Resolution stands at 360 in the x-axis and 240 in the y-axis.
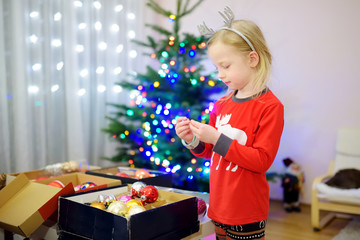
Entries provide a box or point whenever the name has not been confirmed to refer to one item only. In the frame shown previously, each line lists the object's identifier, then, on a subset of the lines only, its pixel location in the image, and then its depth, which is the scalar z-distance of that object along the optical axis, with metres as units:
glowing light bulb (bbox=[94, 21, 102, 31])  3.33
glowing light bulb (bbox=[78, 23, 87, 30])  3.16
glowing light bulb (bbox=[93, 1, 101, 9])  3.31
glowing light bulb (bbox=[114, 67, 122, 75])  3.52
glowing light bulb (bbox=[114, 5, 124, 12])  3.57
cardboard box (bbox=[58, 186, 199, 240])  0.95
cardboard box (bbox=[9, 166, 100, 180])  1.87
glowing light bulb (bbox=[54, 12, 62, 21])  2.91
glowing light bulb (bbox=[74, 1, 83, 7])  3.08
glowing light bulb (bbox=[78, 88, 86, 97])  3.20
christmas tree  2.51
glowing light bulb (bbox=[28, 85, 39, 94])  2.78
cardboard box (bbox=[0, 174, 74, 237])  1.19
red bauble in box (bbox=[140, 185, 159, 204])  1.22
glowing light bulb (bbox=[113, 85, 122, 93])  3.52
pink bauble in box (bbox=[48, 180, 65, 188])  1.49
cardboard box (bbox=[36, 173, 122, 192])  1.50
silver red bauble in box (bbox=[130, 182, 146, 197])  1.27
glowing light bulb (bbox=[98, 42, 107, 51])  3.37
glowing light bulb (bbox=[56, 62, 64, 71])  2.93
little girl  1.03
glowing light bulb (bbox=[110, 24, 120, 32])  3.51
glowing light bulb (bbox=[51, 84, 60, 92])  2.93
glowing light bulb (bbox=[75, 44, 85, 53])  3.16
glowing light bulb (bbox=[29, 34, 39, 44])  2.73
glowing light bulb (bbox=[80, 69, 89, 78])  3.21
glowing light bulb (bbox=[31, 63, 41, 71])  2.75
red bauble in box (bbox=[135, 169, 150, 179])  1.76
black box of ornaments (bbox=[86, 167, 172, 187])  1.63
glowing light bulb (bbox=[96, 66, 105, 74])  3.35
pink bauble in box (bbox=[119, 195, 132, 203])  1.21
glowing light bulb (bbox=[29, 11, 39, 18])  2.72
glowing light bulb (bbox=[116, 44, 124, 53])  3.56
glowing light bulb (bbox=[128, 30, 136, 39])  3.73
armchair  2.57
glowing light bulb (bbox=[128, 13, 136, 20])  3.72
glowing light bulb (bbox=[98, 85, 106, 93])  3.38
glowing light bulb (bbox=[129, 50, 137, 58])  3.69
